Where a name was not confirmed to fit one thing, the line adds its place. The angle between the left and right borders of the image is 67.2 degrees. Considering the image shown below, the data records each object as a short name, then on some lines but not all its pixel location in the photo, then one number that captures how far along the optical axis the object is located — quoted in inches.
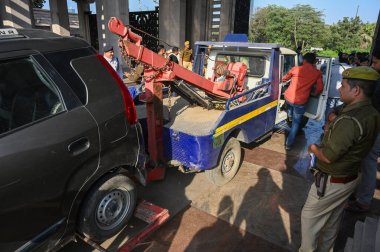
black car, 74.6
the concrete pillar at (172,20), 528.4
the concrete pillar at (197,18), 605.3
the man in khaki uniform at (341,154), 82.5
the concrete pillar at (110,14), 426.6
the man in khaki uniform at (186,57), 394.9
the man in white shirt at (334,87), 234.5
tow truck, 134.3
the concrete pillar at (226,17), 620.7
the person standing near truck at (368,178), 133.6
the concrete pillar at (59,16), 754.4
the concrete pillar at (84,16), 785.1
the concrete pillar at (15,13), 320.2
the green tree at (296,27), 2335.1
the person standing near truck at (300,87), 199.3
